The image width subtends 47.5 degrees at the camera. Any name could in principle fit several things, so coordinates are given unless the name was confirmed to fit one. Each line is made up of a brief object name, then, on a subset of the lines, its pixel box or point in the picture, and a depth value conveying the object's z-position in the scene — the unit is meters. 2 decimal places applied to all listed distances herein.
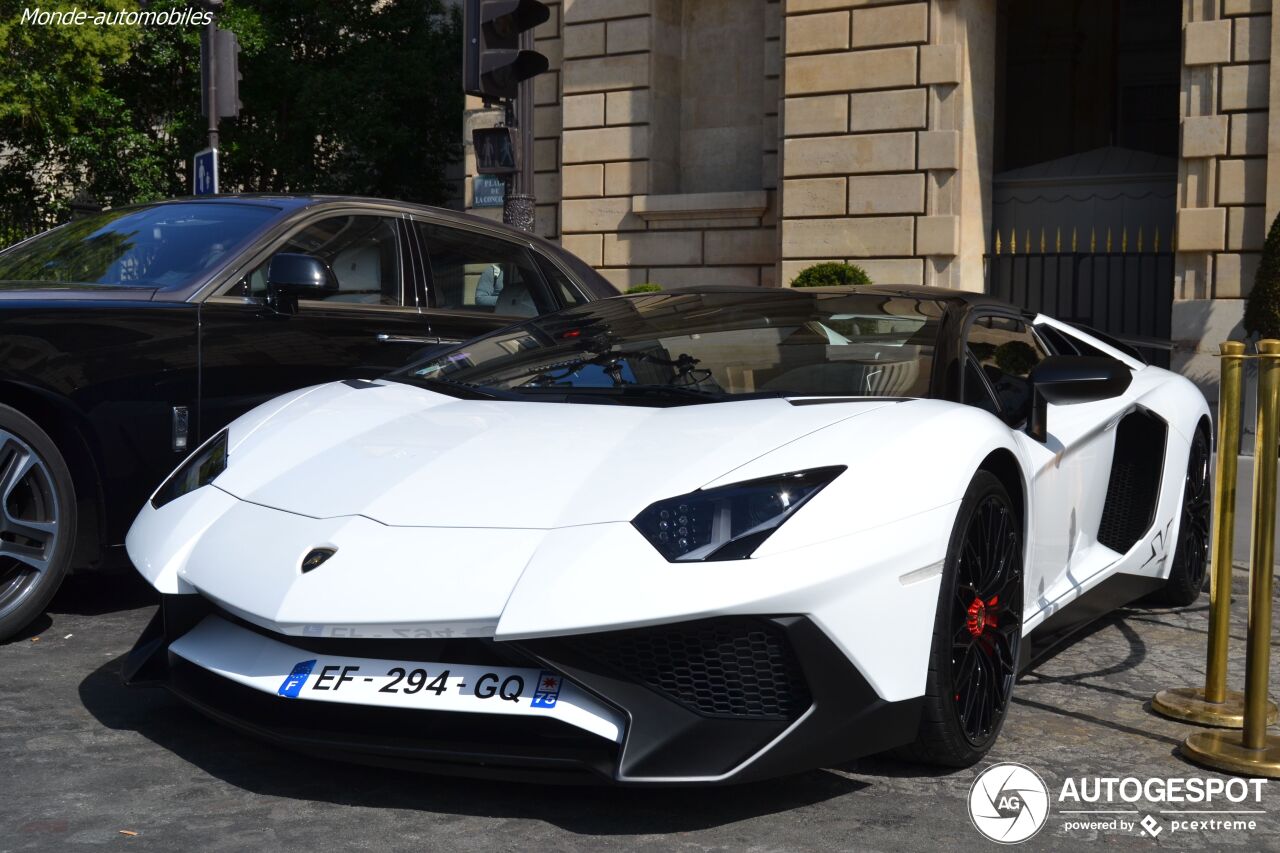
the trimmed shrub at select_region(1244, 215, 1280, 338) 11.50
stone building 12.97
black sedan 4.40
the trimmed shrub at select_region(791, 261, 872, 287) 13.92
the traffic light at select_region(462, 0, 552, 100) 8.66
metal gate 13.64
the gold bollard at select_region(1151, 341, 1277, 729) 3.73
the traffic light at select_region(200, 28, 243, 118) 11.60
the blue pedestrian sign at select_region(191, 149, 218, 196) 11.02
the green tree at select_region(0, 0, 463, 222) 24.89
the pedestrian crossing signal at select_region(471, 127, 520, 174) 9.22
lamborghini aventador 2.77
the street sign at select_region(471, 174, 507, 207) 10.29
